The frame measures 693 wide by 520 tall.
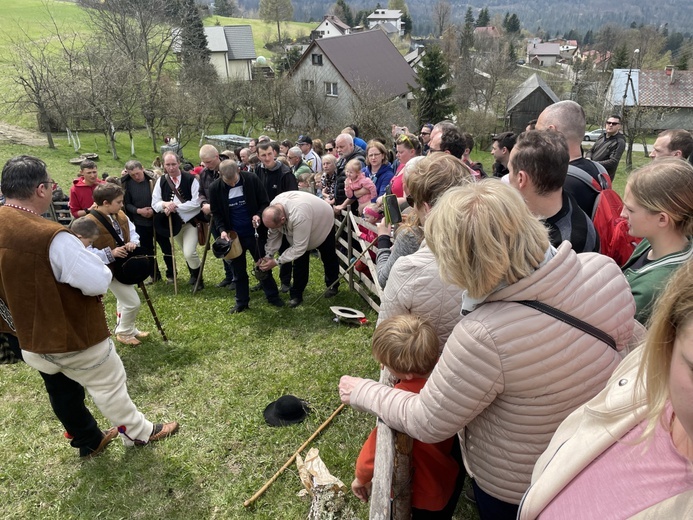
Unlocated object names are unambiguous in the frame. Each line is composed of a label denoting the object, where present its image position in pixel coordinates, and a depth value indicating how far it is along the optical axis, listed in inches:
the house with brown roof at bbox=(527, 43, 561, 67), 3956.7
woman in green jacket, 91.8
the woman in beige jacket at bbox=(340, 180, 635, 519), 64.2
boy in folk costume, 208.1
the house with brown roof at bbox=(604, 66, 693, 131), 1748.3
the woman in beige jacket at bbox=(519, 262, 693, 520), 35.7
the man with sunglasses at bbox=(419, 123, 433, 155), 403.7
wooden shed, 1763.0
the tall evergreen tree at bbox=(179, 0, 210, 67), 1694.1
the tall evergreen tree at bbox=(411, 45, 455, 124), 1416.1
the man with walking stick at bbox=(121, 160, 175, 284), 287.9
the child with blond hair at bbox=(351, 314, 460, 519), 86.7
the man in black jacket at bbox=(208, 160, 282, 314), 248.1
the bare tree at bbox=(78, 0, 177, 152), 1282.0
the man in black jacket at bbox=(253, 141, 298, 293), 281.7
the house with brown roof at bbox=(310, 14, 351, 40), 3121.1
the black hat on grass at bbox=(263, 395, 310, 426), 165.6
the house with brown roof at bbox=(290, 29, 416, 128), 1622.8
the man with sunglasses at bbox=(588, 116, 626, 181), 344.8
